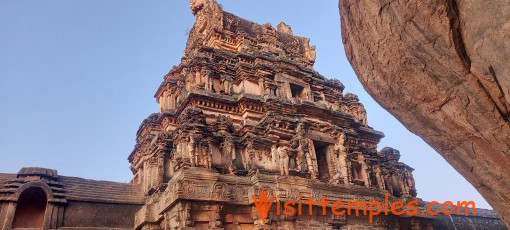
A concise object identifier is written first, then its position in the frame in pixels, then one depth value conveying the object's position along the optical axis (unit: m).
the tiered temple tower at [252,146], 11.09
